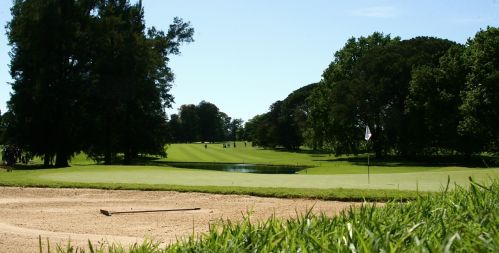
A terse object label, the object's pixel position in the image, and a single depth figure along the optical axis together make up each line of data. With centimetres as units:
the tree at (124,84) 4284
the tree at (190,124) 15550
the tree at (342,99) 5369
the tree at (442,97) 4456
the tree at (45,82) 4056
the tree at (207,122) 15850
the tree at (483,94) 3978
